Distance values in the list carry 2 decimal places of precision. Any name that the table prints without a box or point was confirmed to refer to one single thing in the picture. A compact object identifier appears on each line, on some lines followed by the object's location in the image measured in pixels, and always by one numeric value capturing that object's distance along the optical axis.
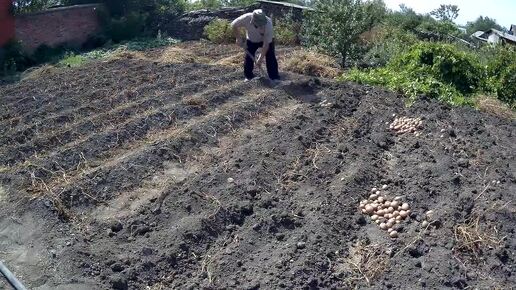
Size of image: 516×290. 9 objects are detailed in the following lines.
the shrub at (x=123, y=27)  15.80
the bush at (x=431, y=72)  9.59
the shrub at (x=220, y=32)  14.56
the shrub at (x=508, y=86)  10.02
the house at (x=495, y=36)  15.48
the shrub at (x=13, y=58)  12.71
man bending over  9.36
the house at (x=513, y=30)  23.58
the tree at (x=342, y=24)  11.80
